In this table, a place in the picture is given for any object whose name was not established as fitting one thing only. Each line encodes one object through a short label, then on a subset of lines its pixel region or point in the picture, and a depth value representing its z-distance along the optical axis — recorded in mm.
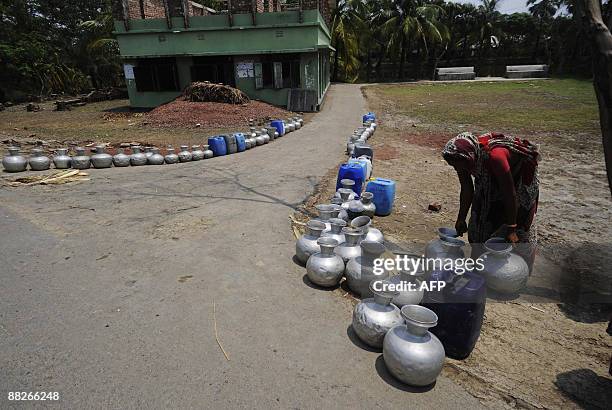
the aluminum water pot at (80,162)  9312
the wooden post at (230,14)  19047
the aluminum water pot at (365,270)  3775
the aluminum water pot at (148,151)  9906
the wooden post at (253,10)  18922
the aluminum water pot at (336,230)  4555
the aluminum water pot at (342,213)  5169
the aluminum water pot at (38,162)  9125
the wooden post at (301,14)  18478
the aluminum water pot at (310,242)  4489
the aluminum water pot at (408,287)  3310
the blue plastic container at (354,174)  6559
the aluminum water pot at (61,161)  9281
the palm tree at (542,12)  43750
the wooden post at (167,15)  19338
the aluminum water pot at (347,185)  5781
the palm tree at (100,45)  28641
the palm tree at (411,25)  37094
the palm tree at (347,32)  36188
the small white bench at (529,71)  36781
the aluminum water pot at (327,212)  4941
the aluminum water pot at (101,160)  9422
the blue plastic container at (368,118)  14434
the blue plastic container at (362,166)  6697
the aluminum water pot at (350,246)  4172
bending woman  3531
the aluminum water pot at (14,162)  8977
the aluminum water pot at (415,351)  2660
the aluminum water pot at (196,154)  10273
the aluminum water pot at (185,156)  10125
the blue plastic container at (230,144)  10996
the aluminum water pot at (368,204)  5605
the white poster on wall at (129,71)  21156
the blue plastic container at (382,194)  6098
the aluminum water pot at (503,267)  3500
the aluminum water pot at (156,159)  9858
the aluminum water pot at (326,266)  3994
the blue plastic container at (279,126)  13700
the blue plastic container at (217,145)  10727
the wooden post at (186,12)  19500
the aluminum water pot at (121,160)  9625
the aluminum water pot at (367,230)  4430
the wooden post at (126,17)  20084
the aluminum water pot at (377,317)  3066
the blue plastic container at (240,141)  11250
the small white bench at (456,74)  38281
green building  19000
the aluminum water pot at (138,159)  9742
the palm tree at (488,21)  44312
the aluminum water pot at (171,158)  9969
